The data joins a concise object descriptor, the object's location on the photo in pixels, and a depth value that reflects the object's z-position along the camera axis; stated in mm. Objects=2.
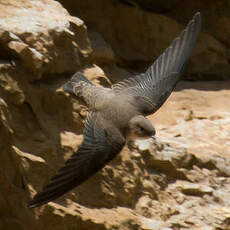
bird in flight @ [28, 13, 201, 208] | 6112
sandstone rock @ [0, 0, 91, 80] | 7043
